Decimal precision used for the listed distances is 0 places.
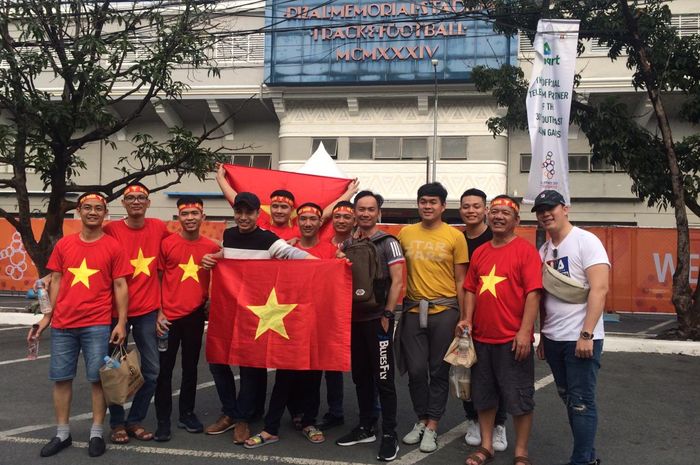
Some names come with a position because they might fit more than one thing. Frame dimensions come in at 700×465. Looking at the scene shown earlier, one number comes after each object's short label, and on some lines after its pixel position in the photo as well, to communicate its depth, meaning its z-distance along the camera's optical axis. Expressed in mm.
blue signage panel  22828
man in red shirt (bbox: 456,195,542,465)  4430
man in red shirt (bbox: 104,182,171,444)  5016
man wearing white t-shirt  4172
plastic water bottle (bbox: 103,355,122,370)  4627
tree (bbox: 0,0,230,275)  9250
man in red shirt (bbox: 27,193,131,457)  4691
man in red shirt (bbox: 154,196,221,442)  5176
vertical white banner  9672
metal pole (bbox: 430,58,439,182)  22656
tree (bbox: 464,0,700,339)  10320
